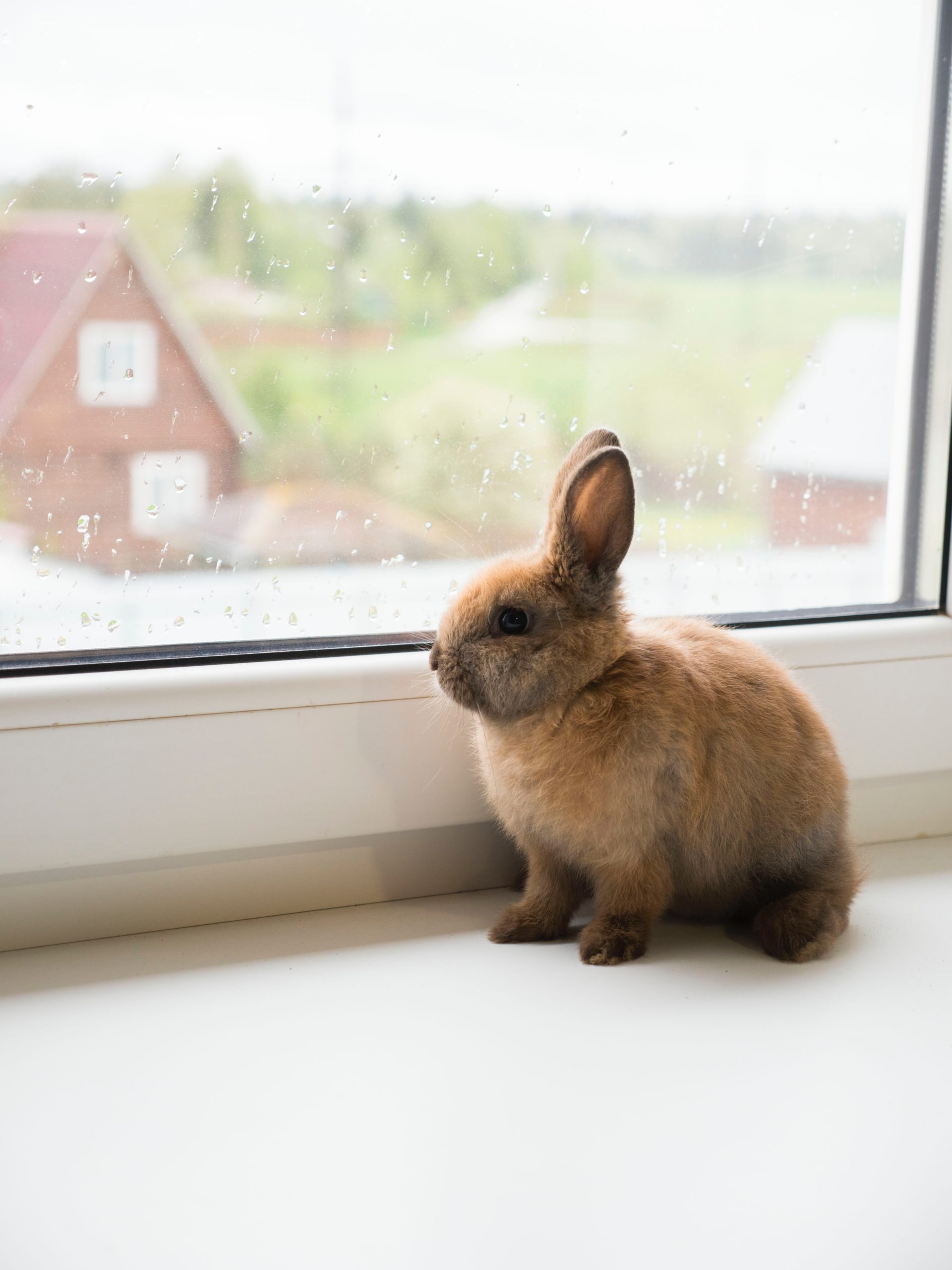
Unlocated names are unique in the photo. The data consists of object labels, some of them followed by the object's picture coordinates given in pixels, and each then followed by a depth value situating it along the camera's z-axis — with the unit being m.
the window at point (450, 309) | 0.95
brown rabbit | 0.91
